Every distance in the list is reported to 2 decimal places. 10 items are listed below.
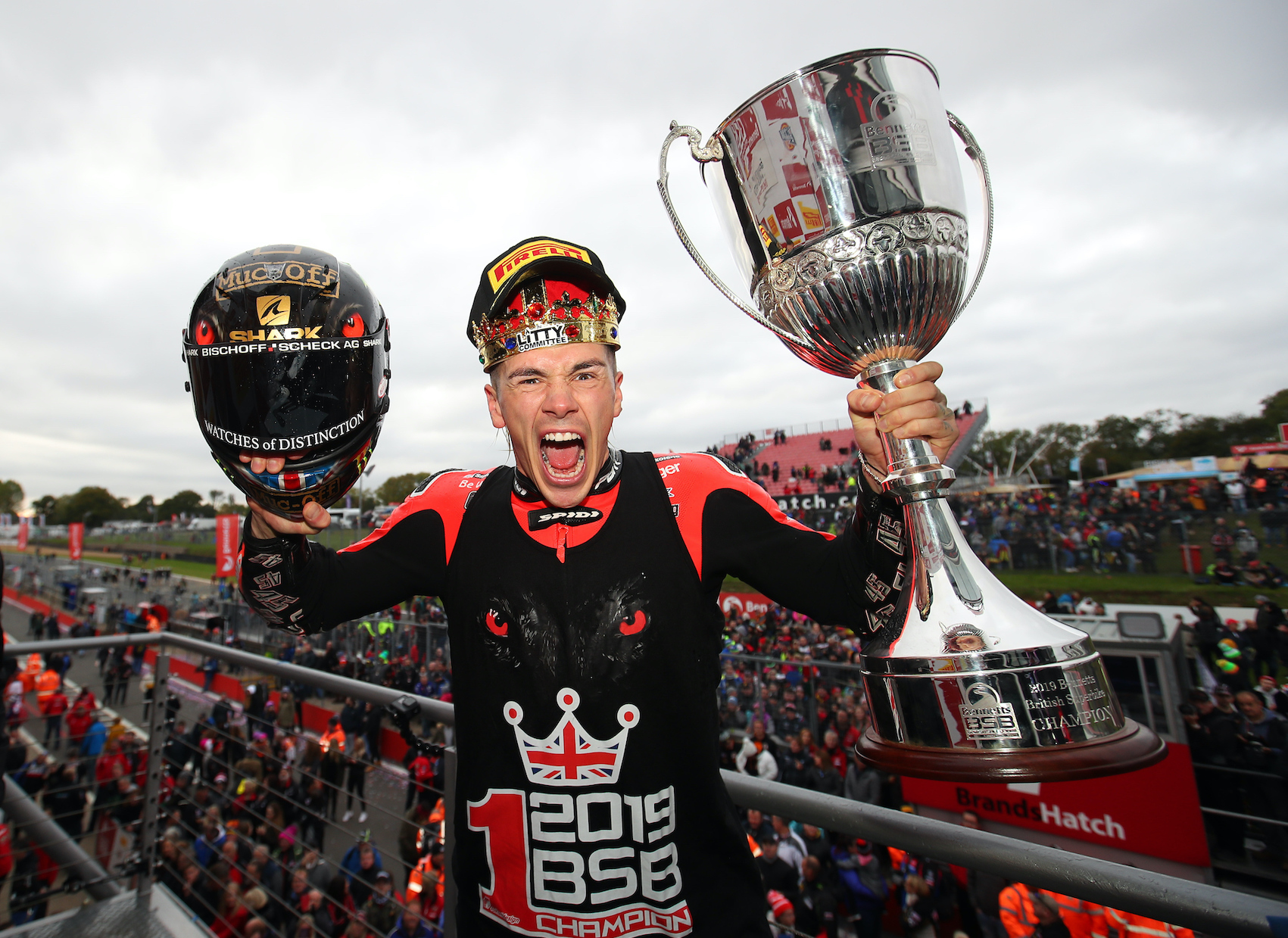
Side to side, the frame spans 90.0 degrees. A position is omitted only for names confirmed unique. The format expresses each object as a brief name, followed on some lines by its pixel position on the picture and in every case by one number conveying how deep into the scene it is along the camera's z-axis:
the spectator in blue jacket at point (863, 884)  5.42
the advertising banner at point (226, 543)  21.72
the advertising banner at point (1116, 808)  5.91
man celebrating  1.35
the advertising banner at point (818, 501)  23.86
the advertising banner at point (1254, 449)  42.40
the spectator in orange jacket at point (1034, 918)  3.55
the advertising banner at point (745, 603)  17.59
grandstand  32.06
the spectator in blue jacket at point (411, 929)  3.61
